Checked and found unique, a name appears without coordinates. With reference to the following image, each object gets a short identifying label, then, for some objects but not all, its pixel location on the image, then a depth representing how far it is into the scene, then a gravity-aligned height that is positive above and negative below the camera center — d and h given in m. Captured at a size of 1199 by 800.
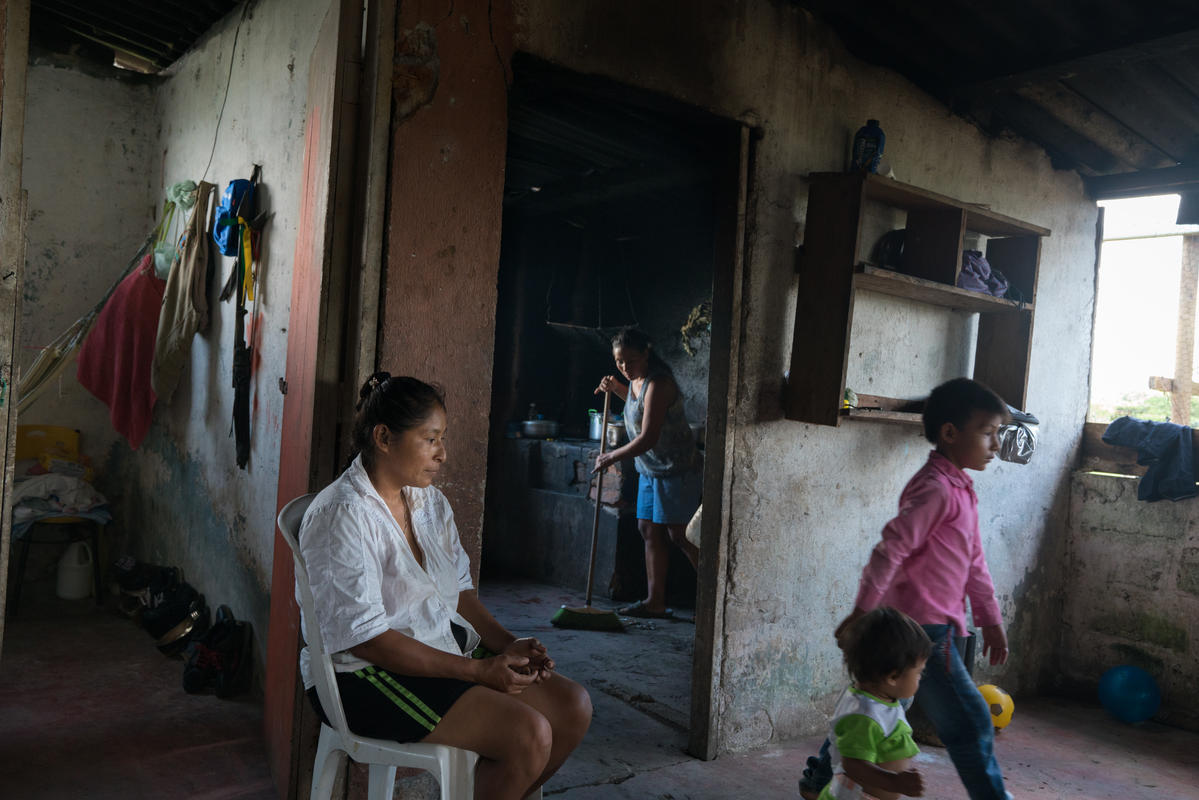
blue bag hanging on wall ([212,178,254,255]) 3.67 +0.63
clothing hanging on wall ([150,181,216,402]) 4.19 +0.25
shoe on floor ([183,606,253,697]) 3.54 -1.28
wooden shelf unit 3.23 +0.52
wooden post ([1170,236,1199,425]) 5.03 +0.54
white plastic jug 4.96 -1.33
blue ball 4.12 -1.30
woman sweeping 5.12 -0.38
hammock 4.50 -0.09
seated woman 1.83 -0.57
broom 4.96 -1.36
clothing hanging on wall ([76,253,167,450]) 4.55 -0.03
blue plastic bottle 3.40 +1.03
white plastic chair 1.84 -0.82
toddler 2.02 -0.73
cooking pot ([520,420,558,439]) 6.69 -0.38
